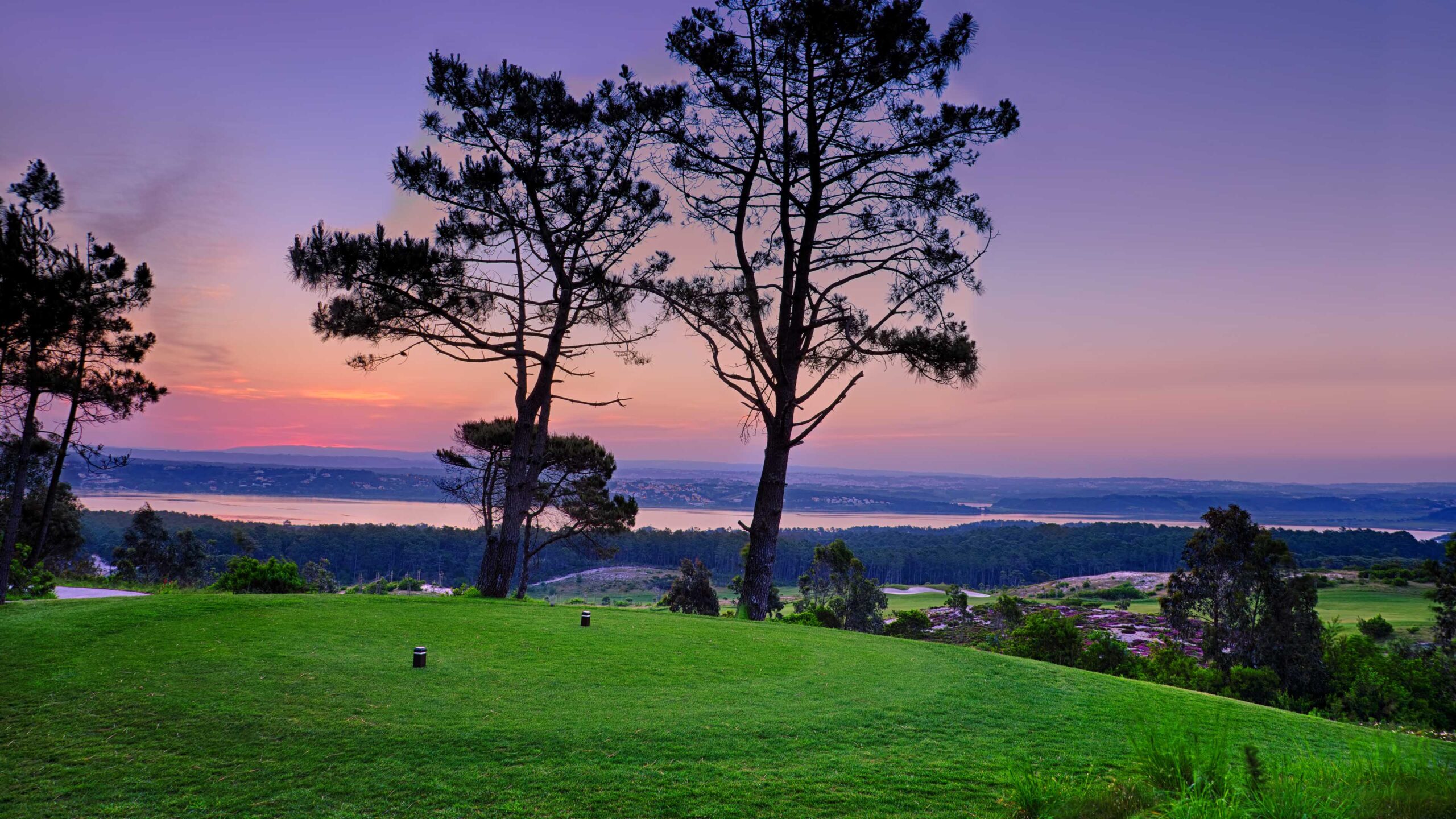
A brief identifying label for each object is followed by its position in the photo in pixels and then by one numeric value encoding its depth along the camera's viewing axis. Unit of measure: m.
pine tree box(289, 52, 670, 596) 13.94
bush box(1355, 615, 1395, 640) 36.97
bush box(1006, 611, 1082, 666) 25.36
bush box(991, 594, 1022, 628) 40.88
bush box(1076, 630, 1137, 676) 25.33
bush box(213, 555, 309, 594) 15.05
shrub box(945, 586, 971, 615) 50.44
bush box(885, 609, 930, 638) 39.72
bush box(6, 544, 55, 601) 14.25
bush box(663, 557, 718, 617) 36.94
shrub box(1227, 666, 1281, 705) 25.86
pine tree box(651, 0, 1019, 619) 12.97
